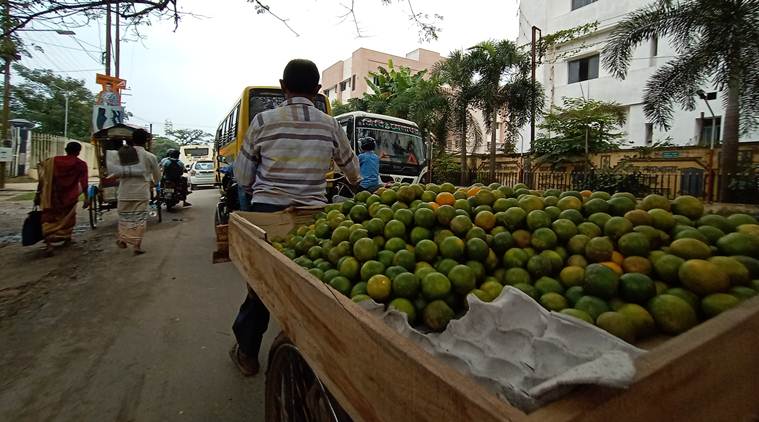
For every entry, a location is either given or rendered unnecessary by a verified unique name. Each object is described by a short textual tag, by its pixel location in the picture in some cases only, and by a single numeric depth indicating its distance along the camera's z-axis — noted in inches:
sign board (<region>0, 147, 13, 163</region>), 564.9
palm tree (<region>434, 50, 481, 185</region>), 644.7
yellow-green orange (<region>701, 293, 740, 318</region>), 42.6
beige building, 1496.1
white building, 637.3
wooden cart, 24.8
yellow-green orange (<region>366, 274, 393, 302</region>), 57.8
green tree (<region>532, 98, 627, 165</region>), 597.6
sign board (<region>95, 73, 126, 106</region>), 424.2
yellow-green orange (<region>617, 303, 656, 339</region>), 43.2
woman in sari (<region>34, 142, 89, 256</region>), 245.9
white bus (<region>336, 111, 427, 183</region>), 424.8
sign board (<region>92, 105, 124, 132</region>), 391.2
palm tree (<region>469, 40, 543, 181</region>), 625.6
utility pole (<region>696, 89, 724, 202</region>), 439.5
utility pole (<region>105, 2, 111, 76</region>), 573.1
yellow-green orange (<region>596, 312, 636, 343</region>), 41.5
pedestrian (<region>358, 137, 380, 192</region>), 293.3
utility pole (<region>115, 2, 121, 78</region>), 656.4
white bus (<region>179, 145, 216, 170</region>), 1201.4
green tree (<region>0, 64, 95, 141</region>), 1111.6
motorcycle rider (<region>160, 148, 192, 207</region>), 430.3
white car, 899.4
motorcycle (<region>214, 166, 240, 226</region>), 309.4
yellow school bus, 336.2
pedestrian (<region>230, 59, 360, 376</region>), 100.9
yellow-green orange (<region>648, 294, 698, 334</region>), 43.0
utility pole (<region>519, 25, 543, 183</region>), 621.3
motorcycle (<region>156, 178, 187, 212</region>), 430.3
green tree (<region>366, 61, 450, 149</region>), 703.7
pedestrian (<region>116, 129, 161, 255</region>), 244.7
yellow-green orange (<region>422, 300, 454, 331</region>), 52.5
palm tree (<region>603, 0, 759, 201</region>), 325.1
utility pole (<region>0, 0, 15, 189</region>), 577.6
